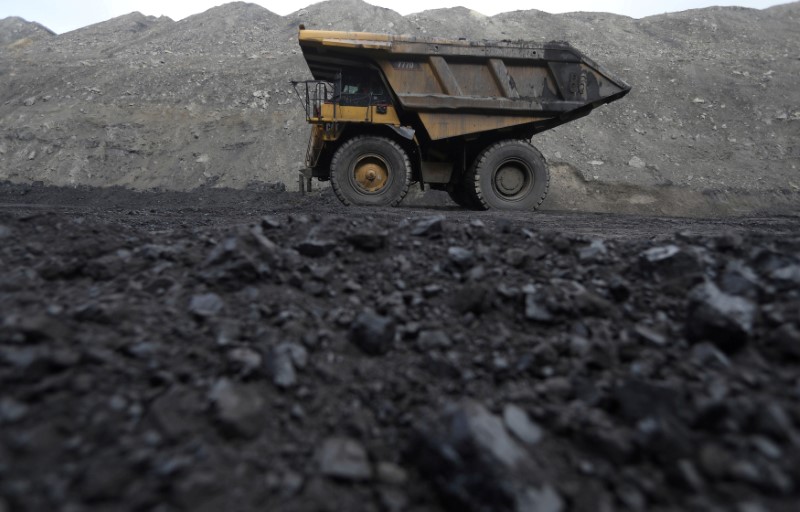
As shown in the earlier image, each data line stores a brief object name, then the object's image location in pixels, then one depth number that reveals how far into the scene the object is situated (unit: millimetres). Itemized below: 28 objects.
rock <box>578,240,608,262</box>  2553
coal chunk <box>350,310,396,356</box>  1853
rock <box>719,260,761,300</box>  2037
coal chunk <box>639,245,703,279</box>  2289
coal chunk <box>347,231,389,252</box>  2598
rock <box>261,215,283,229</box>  2793
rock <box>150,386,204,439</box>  1343
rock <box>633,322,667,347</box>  1827
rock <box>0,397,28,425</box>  1284
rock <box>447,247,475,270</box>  2469
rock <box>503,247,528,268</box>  2473
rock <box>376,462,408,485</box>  1341
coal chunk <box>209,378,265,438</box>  1380
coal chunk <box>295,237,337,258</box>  2508
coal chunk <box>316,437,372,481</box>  1320
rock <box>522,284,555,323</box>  2039
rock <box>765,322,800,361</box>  1622
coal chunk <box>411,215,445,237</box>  2863
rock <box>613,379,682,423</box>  1421
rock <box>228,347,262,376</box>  1603
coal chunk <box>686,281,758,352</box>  1734
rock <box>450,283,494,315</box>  2104
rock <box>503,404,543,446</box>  1397
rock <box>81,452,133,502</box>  1144
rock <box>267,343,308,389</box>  1604
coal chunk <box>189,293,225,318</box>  1924
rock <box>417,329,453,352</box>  1880
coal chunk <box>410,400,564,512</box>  1193
